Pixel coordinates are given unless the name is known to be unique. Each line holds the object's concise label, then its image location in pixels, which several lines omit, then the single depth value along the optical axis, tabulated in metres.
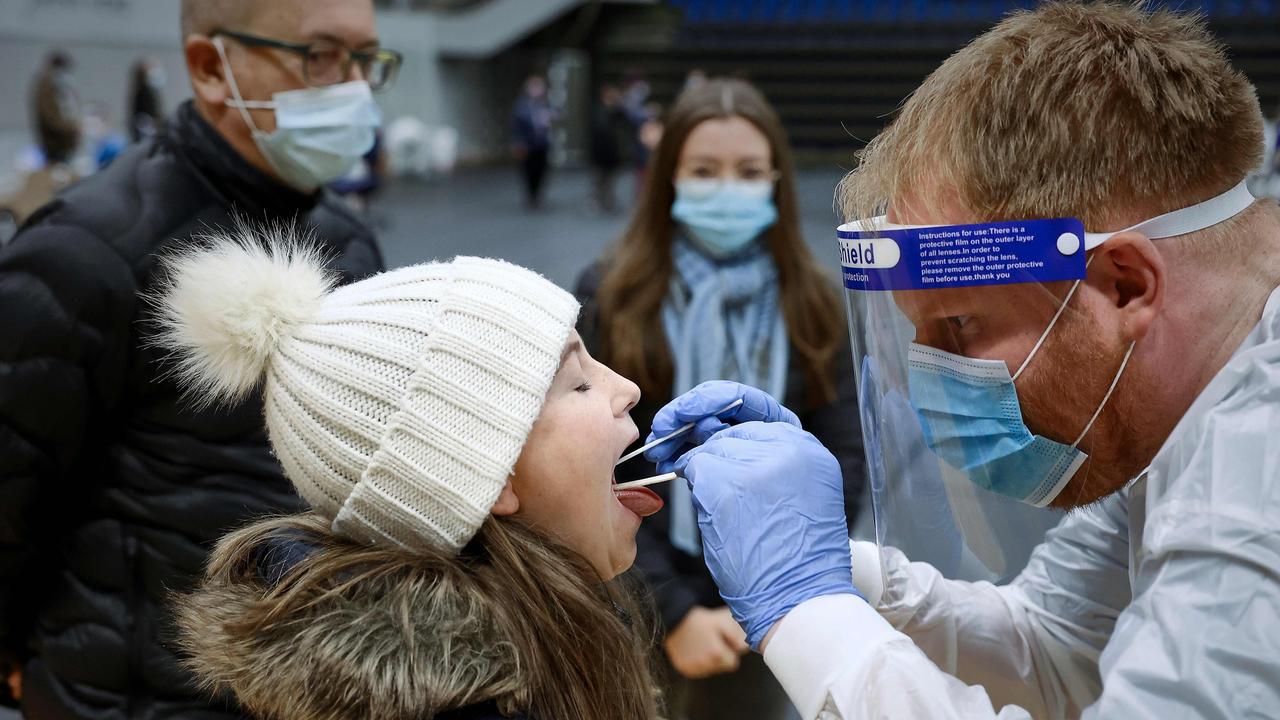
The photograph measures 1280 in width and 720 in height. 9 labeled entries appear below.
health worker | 1.14
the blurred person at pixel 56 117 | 9.06
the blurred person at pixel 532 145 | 13.88
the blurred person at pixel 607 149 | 13.45
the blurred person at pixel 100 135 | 8.70
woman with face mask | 2.70
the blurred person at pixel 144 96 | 10.54
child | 1.36
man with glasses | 1.85
